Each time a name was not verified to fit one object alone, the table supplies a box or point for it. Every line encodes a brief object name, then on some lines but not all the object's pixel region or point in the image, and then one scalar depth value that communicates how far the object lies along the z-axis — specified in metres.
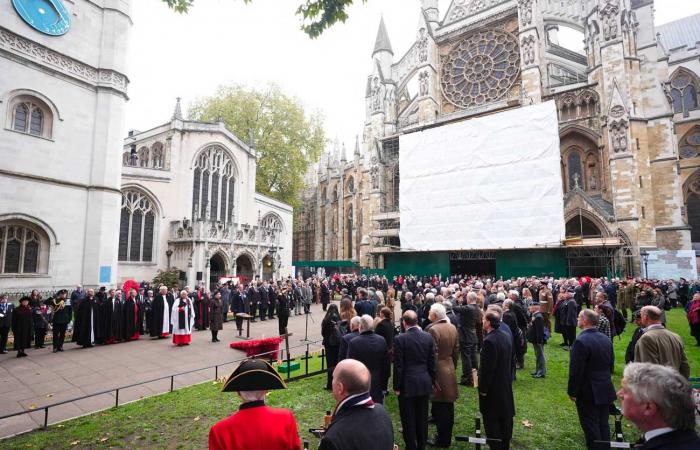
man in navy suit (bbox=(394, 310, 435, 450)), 4.26
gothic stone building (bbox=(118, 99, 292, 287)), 20.94
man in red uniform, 2.05
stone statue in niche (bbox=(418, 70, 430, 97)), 30.11
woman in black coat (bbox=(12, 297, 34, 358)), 9.19
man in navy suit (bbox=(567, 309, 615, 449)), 4.02
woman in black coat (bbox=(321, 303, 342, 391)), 6.68
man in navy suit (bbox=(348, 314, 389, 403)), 4.68
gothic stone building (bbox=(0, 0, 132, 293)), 12.68
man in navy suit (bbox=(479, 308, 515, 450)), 4.20
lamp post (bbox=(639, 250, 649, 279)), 19.72
